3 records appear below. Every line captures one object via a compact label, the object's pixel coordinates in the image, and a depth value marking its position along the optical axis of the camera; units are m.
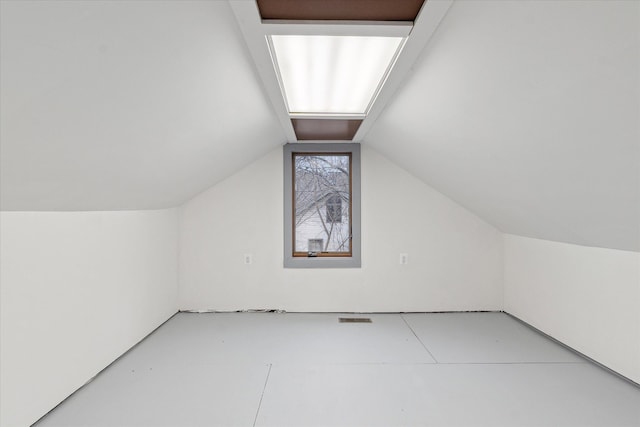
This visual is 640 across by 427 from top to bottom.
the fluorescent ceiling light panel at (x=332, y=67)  1.34
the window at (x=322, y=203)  3.35
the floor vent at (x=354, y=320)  3.02
